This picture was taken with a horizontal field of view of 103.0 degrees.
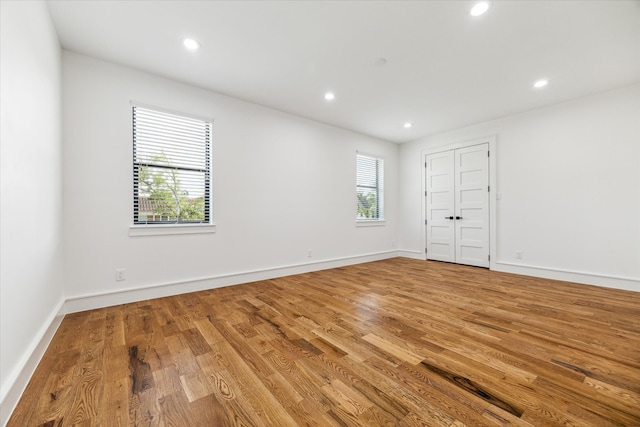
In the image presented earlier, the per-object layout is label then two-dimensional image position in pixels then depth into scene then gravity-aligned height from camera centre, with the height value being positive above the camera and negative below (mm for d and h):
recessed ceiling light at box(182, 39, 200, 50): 2576 +1744
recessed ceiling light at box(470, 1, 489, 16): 2117 +1742
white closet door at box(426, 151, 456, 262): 5367 +157
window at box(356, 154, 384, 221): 5637 +587
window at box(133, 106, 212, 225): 3098 +585
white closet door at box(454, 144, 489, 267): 4855 +164
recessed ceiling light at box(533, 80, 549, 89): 3367 +1748
